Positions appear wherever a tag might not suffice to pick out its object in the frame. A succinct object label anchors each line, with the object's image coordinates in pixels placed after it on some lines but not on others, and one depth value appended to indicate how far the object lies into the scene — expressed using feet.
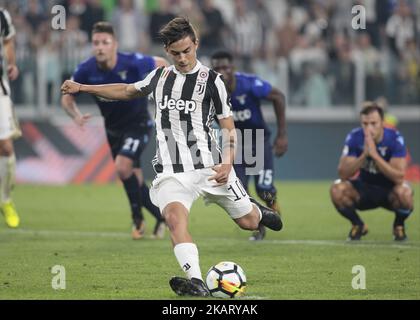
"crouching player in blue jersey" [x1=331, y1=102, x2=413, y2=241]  80.12
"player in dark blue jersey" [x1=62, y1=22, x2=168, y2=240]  82.12
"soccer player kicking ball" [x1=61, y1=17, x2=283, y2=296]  55.26
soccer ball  53.01
